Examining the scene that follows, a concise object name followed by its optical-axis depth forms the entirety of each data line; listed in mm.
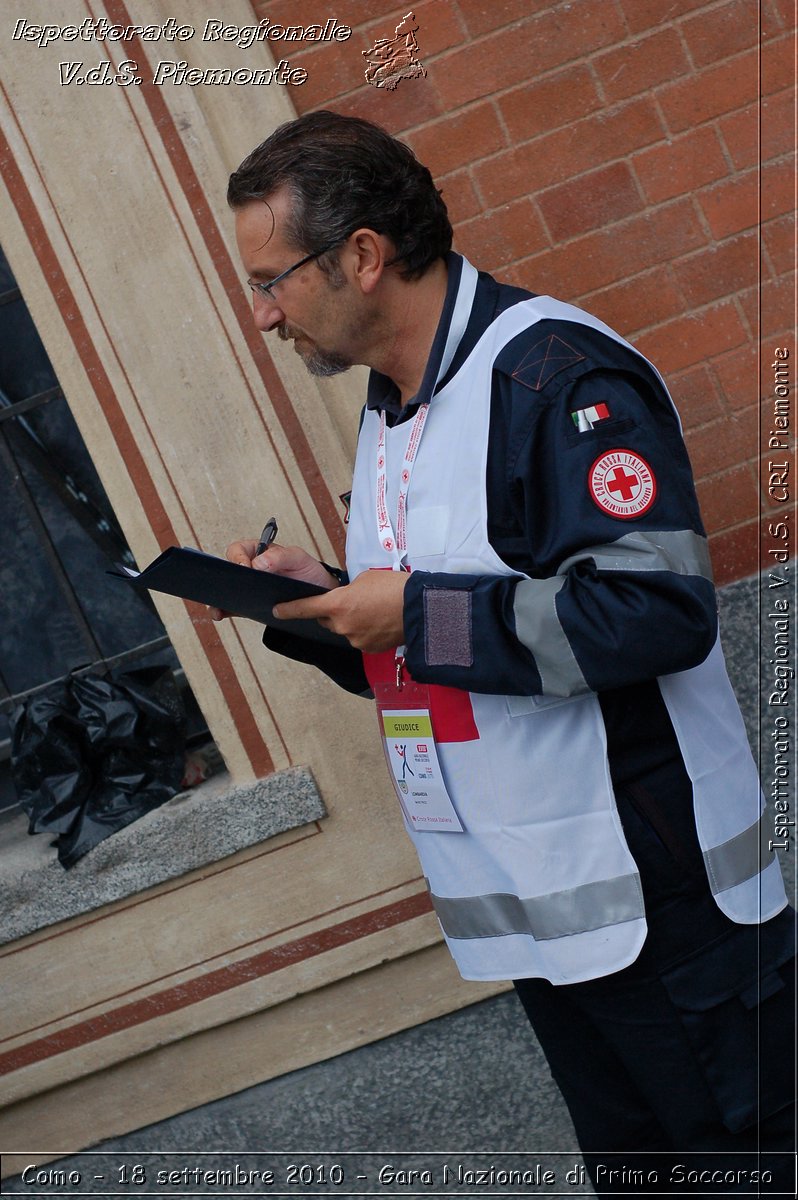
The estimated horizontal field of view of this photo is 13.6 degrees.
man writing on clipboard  3535
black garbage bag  4493
